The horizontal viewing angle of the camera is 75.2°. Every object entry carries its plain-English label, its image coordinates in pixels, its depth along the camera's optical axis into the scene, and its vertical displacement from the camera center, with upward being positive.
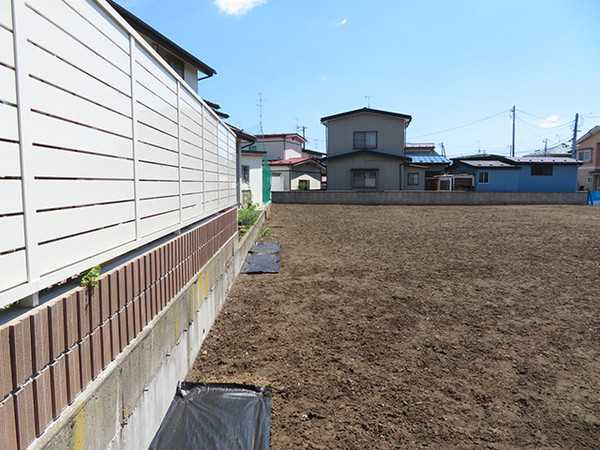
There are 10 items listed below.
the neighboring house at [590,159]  36.97 +3.58
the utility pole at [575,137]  39.38 +6.08
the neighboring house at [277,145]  33.12 +4.33
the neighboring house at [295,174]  26.05 +1.66
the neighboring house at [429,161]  27.81 +2.50
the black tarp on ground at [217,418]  2.55 -1.58
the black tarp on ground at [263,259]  7.05 -1.24
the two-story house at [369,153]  25.78 +2.86
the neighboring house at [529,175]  26.86 +1.46
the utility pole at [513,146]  45.95 +5.91
